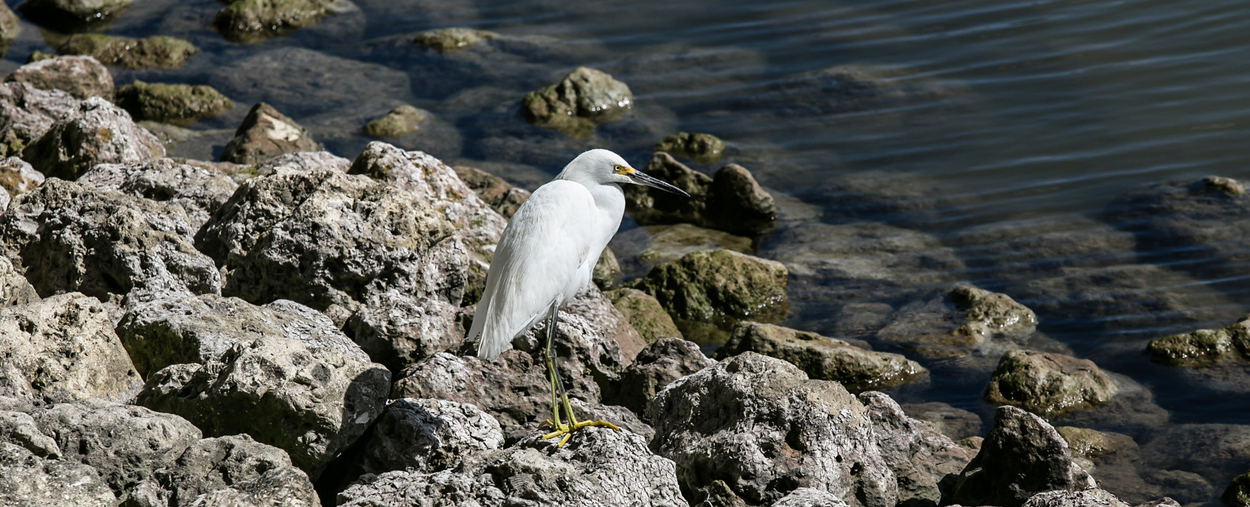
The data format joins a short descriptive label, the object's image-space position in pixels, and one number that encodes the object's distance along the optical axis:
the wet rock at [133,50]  29.33
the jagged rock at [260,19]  32.37
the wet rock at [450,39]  30.67
